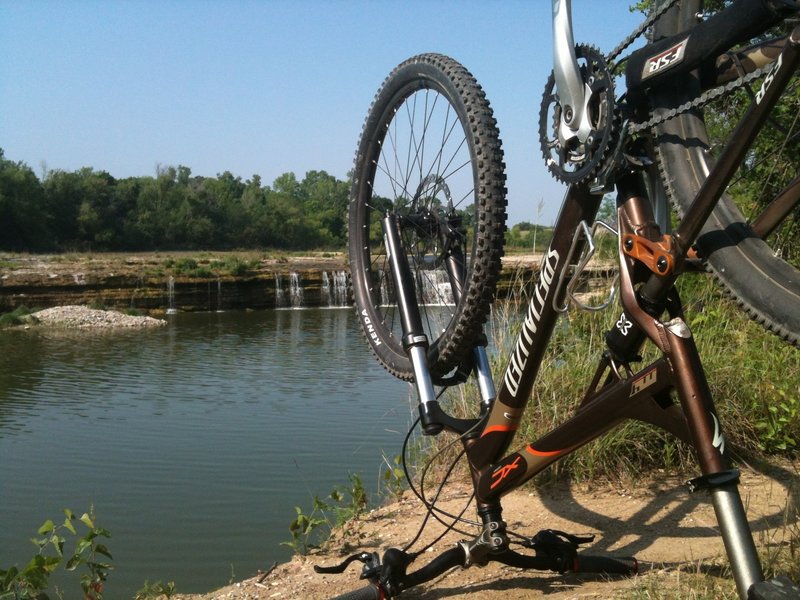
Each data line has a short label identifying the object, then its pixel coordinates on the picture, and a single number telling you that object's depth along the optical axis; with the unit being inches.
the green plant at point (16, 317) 906.9
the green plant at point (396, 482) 191.9
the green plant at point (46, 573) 128.0
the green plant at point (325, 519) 163.9
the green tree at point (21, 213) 1875.0
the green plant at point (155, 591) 157.3
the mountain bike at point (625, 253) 80.7
